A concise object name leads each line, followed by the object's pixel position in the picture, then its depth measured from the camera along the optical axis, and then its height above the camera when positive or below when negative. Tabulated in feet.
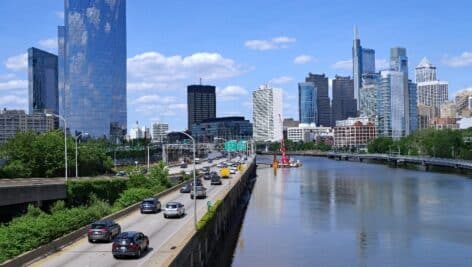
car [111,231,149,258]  125.80 -19.73
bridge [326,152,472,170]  602.90 -20.97
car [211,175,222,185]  359.13 -20.01
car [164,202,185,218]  194.70 -19.93
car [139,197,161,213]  208.74 -19.80
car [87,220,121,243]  145.89 -19.65
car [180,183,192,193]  296.51 -20.45
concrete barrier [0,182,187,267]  116.06 -21.02
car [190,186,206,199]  263.08 -19.73
